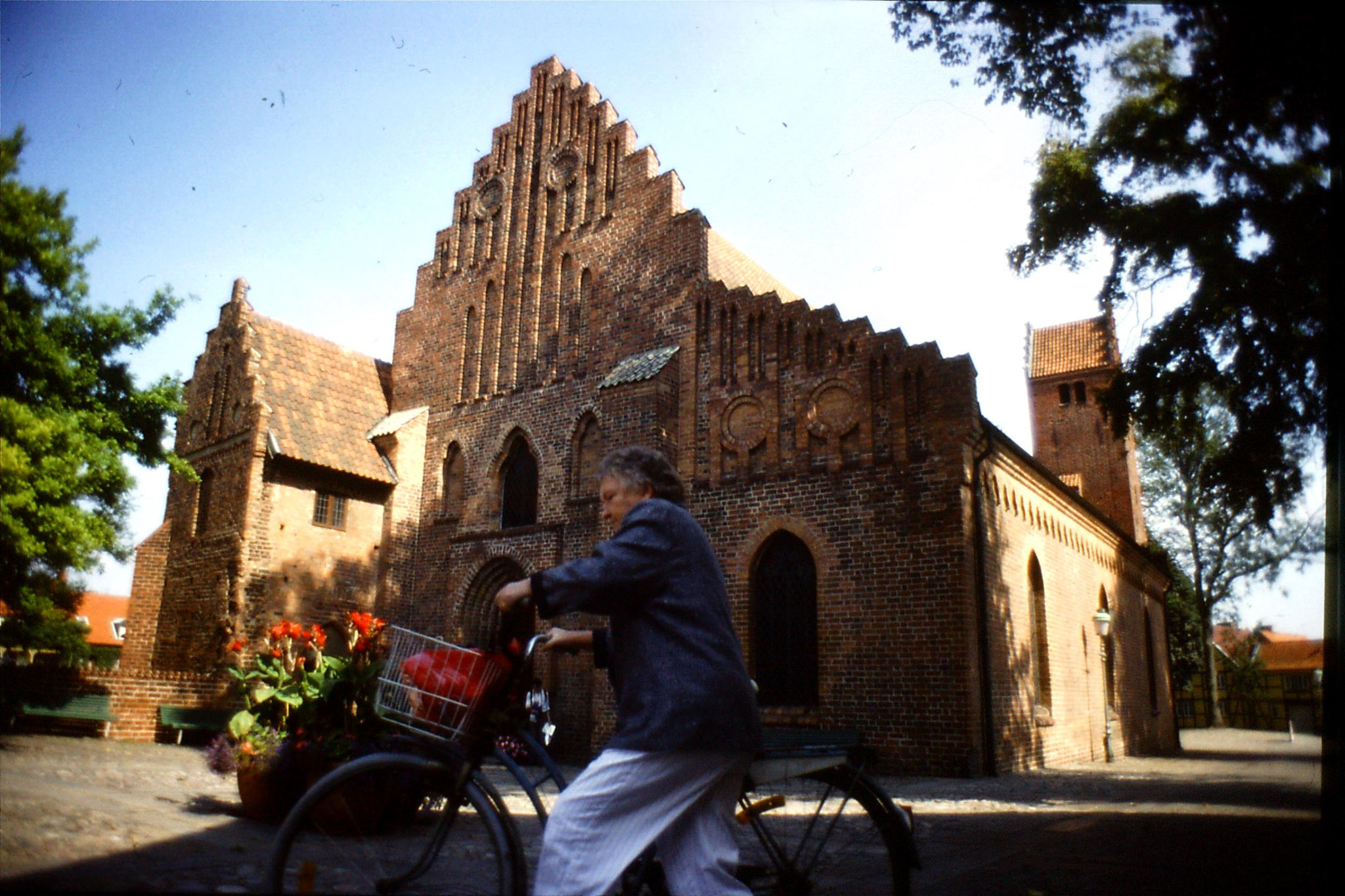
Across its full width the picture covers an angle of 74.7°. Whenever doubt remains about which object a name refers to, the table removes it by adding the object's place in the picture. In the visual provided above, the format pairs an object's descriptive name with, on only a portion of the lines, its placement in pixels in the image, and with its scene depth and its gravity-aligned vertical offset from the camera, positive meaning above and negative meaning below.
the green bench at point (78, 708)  14.20 -1.40
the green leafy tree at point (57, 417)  7.34 +2.40
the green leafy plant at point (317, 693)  6.51 -0.51
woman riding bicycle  2.71 -0.25
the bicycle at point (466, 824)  2.78 -0.66
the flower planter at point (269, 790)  6.43 -1.20
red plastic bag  3.01 -0.17
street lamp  17.58 +0.35
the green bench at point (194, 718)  14.50 -1.55
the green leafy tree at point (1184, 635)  35.44 +0.52
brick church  12.62 +2.67
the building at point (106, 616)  44.34 +0.19
